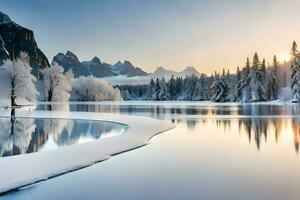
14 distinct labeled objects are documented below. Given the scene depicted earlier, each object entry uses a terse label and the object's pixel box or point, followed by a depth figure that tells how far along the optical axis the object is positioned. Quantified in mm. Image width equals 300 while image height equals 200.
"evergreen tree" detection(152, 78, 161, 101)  153500
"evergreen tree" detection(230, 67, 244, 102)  104438
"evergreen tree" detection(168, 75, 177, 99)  171562
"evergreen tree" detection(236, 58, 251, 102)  97938
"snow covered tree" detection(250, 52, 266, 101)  95062
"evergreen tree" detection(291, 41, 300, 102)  80250
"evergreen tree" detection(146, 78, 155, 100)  176200
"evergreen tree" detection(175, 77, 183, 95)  172875
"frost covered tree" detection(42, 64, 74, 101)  98500
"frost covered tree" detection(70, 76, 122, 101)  129000
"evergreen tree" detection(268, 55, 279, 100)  103938
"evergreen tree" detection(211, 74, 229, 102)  110875
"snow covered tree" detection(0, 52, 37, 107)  70688
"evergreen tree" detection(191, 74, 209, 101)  145875
